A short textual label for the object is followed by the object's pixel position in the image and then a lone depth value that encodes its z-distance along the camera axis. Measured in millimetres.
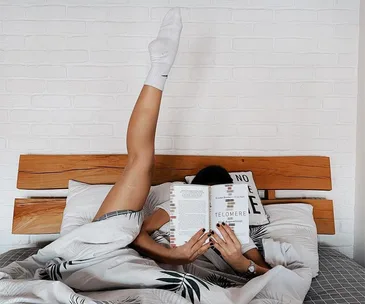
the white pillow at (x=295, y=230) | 1681
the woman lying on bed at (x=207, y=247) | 1415
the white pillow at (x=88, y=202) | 1775
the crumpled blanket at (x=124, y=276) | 1132
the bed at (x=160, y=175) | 1984
